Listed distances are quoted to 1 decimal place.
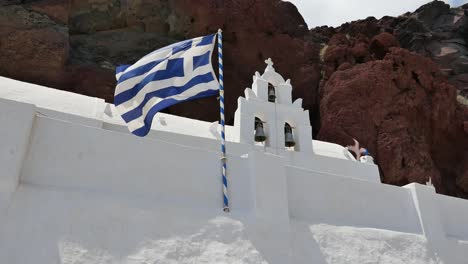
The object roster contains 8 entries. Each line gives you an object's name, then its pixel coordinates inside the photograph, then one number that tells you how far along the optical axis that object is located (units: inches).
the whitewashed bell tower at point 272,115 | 411.8
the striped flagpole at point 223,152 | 220.0
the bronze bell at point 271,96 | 454.0
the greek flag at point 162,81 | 224.1
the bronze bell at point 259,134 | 410.6
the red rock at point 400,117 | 657.0
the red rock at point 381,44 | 846.9
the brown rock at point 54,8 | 696.4
